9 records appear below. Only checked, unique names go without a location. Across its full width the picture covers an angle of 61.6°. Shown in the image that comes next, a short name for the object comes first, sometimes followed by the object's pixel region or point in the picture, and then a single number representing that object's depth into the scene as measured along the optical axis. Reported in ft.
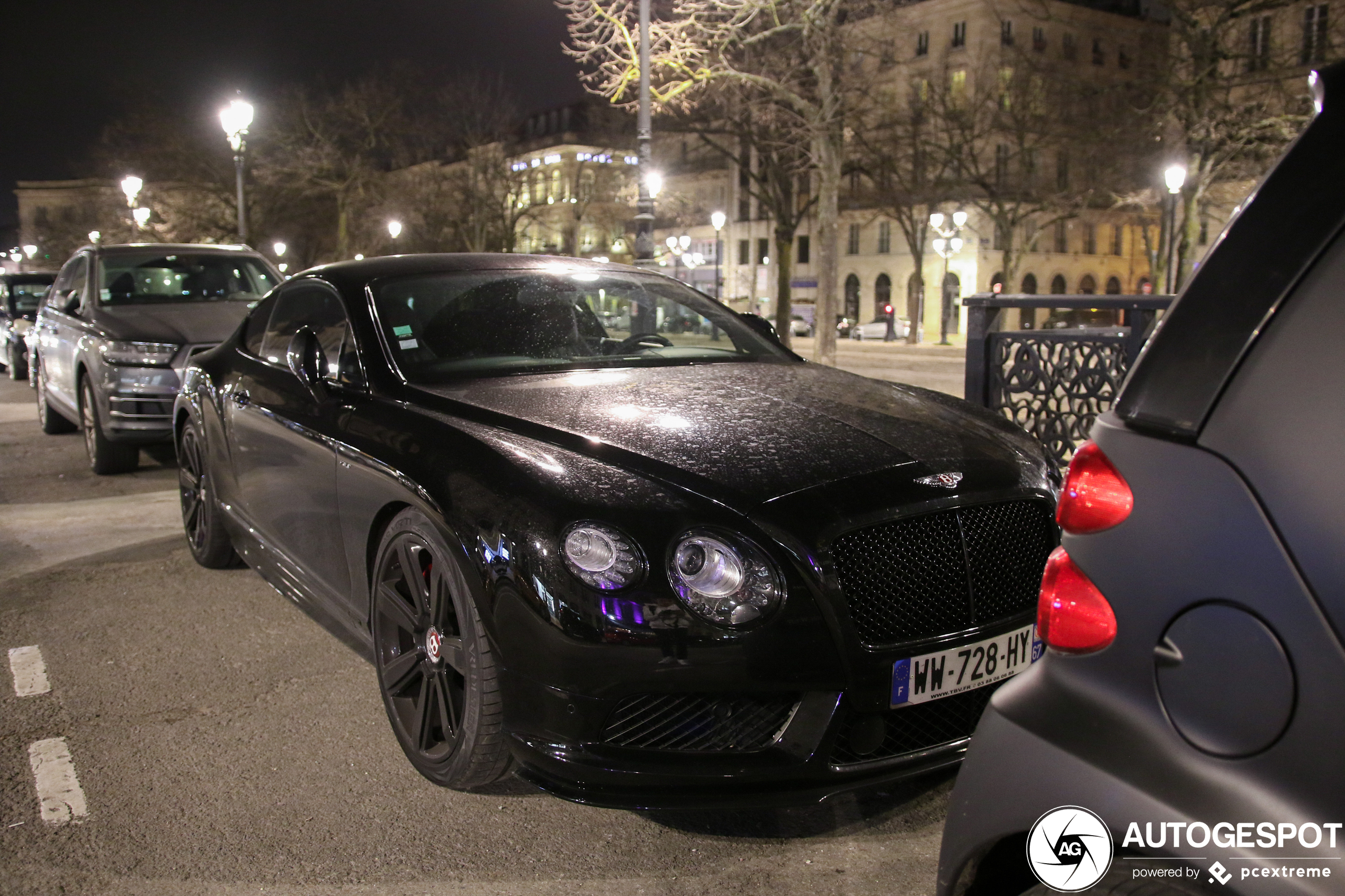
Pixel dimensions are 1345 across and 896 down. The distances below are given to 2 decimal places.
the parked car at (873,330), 177.99
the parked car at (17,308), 58.29
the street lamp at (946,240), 135.77
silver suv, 27.32
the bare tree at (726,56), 59.21
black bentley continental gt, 8.48
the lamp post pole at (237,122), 71.87
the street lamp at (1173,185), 83.66
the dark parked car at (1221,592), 4.23
